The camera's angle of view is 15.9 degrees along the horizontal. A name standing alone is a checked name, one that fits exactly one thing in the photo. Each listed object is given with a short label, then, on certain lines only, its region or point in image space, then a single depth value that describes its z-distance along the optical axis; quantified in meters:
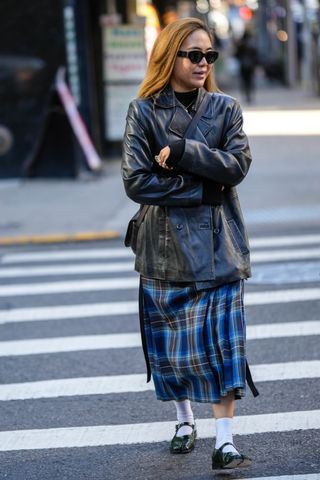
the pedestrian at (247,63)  31.41
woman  4.70
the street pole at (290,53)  40.31
